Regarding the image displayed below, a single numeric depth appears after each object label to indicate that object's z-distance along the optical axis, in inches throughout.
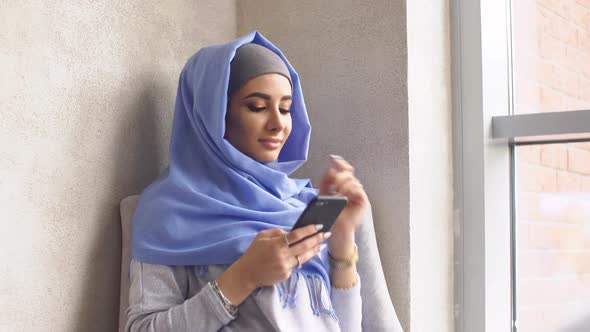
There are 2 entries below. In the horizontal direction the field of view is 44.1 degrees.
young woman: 56.0
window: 72.0
